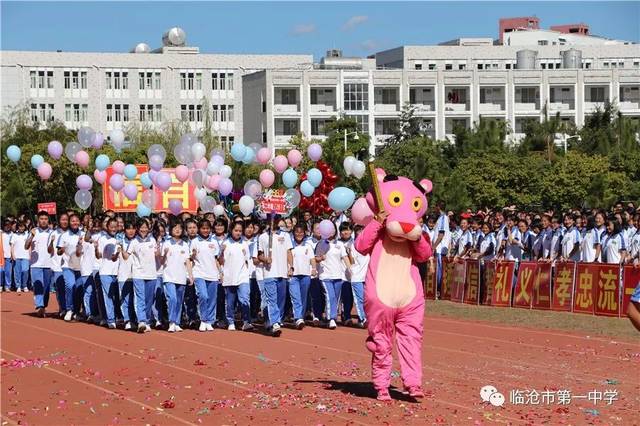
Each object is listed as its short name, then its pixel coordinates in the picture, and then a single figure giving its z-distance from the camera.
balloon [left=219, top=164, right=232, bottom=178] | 23.89
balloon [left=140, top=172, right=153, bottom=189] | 24.73
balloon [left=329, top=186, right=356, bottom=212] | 15.82
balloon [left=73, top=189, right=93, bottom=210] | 23.09
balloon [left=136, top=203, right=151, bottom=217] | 25.25
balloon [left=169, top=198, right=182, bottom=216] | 24.81
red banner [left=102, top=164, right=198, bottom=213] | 29.06
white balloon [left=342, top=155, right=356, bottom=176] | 22.92
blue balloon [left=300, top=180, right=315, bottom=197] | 23.38
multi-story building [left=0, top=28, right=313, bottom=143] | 87.88
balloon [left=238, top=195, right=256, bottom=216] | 22.66
